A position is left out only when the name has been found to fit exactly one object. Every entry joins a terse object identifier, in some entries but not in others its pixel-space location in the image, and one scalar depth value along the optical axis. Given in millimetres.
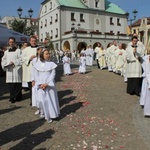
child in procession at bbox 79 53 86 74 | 10388
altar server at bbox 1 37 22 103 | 5345
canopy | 7952
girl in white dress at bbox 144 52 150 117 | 4398
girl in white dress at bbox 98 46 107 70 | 11698
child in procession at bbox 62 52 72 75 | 10244
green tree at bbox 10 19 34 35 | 18918
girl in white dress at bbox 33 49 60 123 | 4131
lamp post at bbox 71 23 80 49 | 34348
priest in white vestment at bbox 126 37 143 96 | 6004
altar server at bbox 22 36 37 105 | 5217
